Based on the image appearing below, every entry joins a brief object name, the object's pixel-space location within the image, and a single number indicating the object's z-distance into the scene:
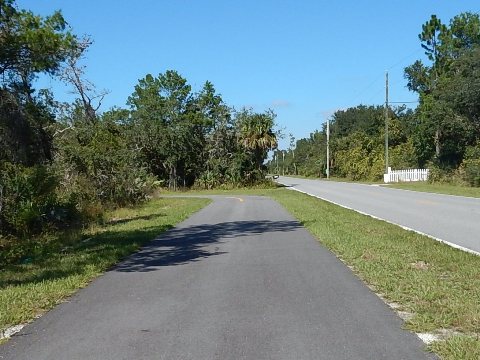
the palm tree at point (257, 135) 51.75
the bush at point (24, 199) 15.42
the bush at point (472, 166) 40.33
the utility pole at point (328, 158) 81.25
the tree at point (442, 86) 49.91
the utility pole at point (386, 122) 54.54
